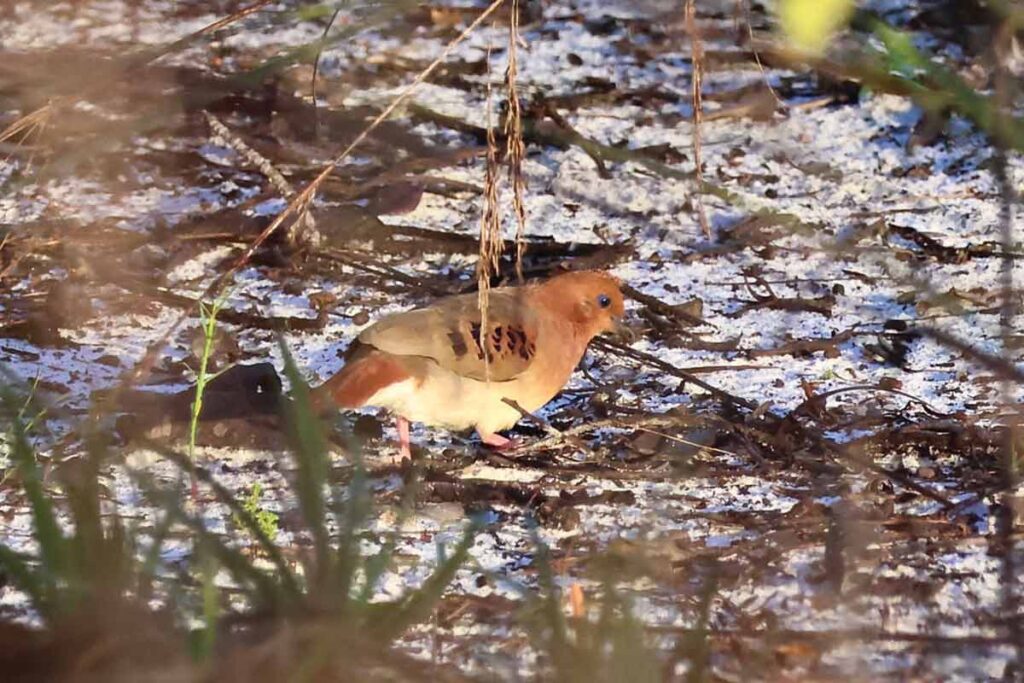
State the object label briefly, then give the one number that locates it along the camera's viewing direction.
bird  8.55
